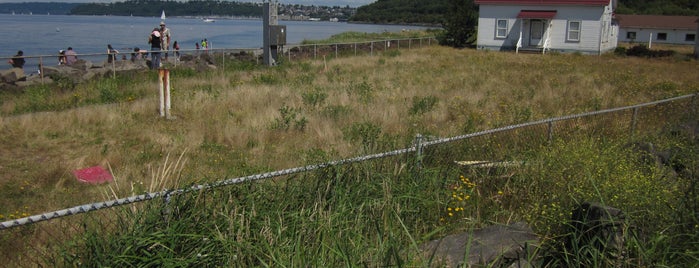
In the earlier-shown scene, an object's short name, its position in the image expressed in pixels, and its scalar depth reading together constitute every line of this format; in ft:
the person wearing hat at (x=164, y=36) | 80.47
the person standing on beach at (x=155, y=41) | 77.71
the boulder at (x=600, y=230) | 14.99
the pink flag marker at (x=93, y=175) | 28.96
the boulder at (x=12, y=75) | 60.59
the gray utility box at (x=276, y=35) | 83.35
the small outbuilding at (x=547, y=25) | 128.77
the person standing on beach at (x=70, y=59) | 83.40
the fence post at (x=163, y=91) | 44.04
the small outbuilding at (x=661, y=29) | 229.45
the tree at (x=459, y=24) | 145.89
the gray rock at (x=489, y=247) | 14.66
